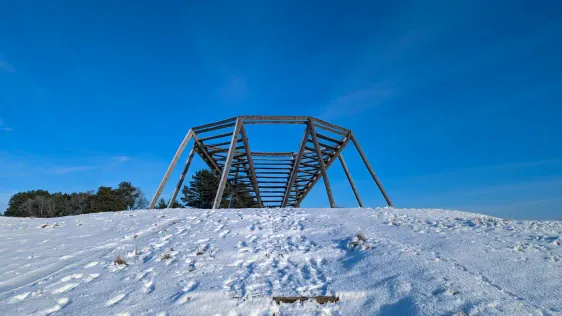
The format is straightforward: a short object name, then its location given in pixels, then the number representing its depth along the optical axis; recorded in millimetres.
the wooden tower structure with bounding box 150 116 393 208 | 11211
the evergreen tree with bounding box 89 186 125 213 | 32581
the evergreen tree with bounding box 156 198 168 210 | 33312
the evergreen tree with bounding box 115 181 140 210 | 38034
